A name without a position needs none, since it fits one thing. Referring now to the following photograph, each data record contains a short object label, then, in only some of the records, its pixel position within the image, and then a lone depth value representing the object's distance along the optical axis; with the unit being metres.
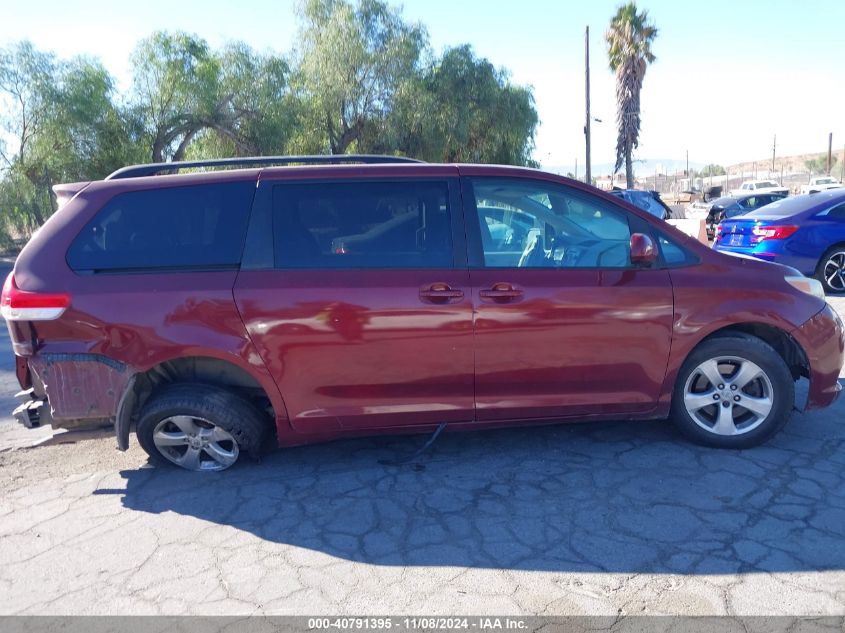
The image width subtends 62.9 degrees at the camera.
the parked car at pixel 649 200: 19.19
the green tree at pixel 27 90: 21.83
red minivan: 3.85
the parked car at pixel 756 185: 41.65
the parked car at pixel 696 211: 24.70
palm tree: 34.38
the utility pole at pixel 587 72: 28.47
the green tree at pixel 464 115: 27.09
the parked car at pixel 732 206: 20.53
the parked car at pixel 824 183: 37.73
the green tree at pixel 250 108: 25.45
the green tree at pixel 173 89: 24.38
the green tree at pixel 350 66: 26.42
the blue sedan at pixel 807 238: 9.50
